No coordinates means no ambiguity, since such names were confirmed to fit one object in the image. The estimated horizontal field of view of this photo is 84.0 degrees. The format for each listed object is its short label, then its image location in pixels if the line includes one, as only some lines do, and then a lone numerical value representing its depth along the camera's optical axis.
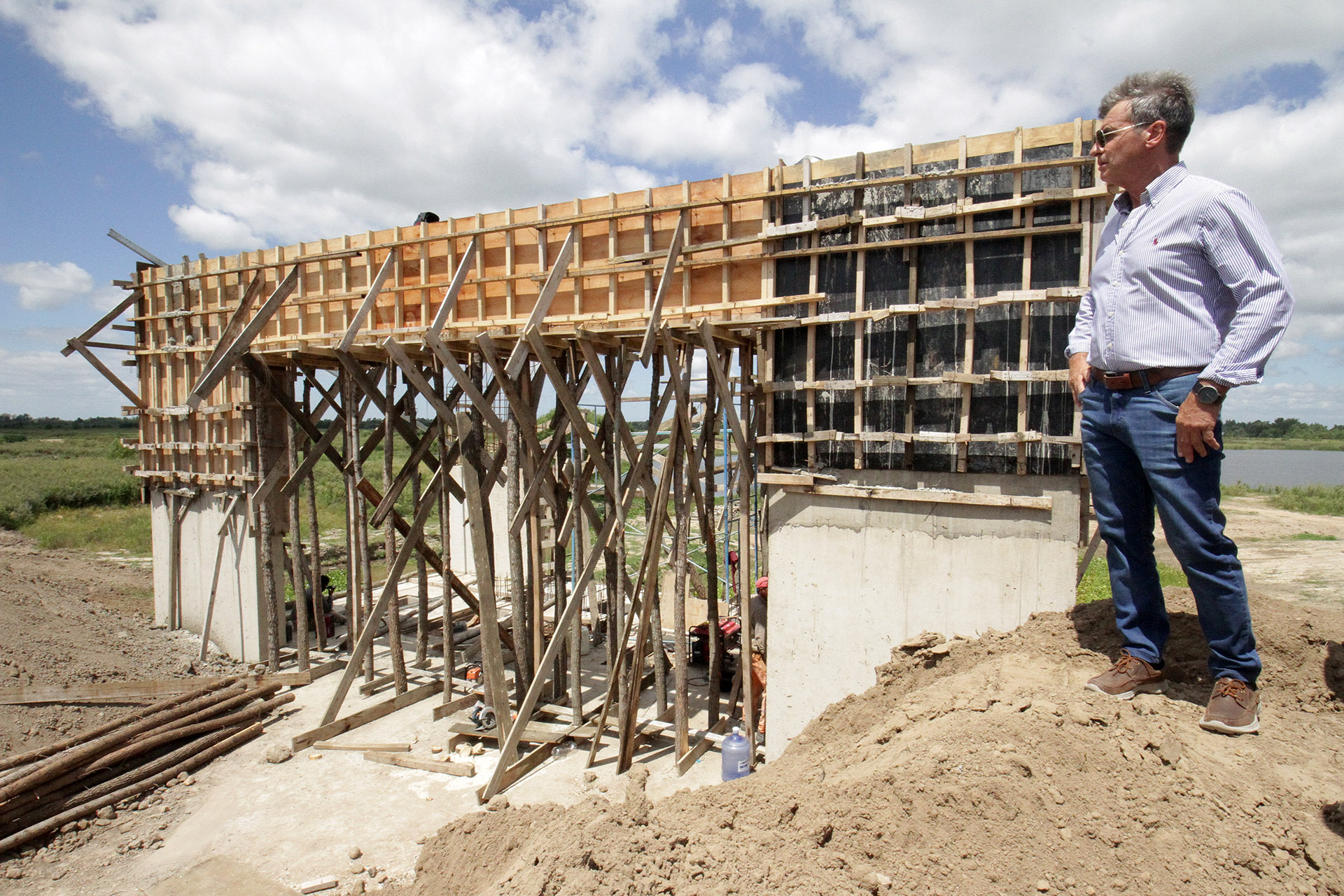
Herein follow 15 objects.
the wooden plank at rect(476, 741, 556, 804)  6.52
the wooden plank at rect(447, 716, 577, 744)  7.34
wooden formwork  5.96
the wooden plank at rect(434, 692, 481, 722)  8.16
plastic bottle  6.61
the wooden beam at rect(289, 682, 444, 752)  7.67
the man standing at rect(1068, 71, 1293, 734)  3.22
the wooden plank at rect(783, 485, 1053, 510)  5.79
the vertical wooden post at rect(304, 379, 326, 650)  9.53
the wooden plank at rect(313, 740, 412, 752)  7.52
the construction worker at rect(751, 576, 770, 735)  7.61
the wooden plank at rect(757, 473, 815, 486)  6.55
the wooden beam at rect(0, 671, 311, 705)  8.23
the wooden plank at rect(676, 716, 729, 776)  6.95
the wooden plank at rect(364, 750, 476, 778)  7.05
